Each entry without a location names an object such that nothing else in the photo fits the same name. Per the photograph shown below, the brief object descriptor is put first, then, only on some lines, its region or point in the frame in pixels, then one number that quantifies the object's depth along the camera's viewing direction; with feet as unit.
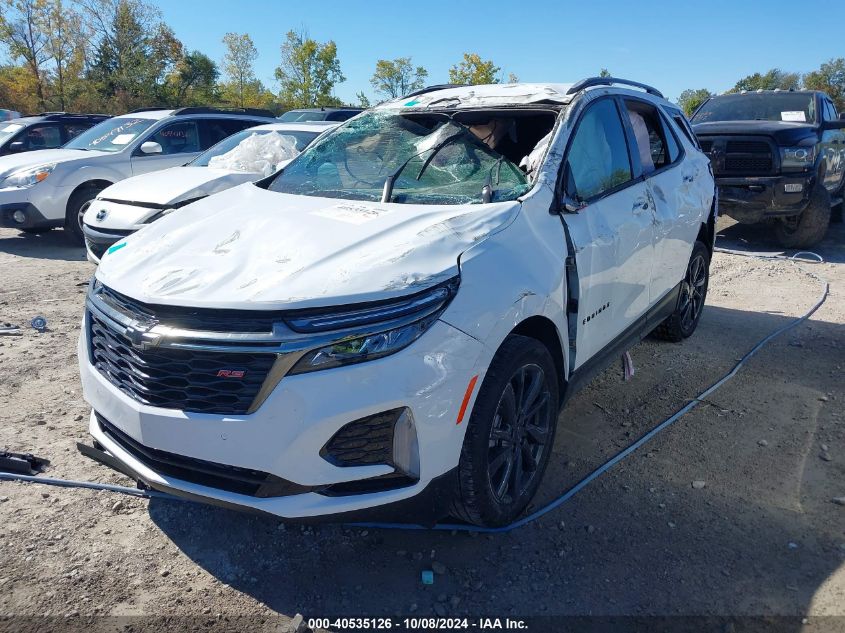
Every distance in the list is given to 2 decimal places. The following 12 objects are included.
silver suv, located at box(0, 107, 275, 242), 29.50
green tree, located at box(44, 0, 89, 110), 122.21
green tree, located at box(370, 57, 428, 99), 159.43
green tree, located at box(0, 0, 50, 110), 118.73
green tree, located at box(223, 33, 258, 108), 164.55
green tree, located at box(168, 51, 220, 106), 142.51
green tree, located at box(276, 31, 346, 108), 146.82
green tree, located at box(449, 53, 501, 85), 139.44
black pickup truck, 28.81
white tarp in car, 25.79
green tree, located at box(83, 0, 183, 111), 129.18
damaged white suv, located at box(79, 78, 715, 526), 7.43
